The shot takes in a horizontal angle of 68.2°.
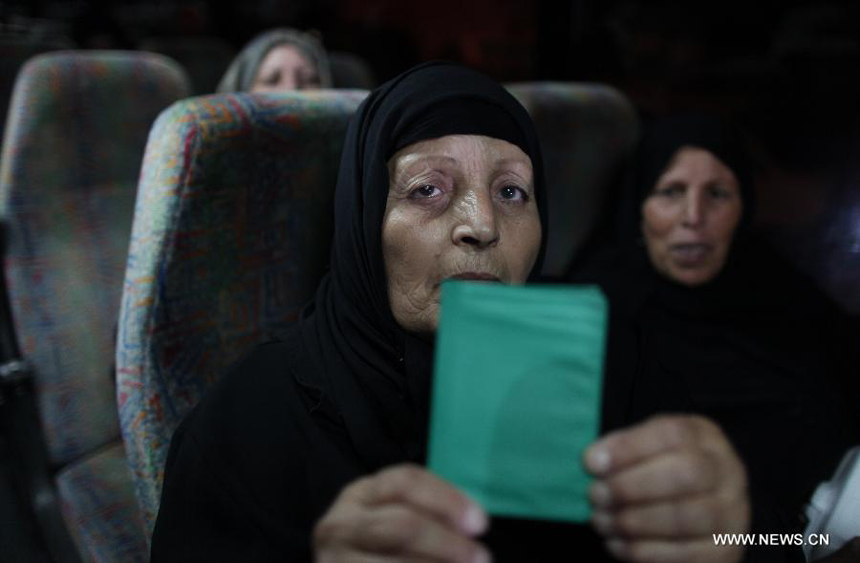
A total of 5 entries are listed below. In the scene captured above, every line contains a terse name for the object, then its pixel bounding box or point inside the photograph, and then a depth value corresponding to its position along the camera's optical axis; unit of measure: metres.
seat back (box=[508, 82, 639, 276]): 1.66
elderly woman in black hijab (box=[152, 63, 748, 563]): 0.76
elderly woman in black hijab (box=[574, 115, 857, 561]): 1.58
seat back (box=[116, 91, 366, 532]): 0.91
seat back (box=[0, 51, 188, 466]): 1.32
